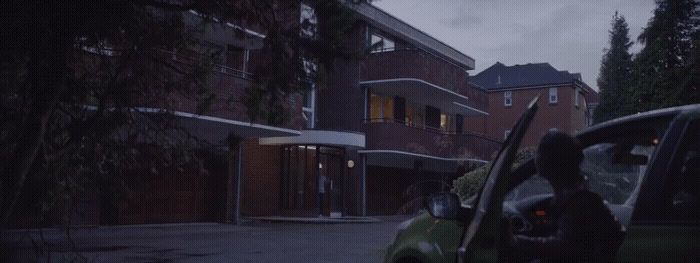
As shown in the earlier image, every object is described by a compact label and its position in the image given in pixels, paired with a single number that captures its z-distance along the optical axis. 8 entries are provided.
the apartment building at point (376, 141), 25.94
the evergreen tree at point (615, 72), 45.58
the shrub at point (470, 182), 12.89
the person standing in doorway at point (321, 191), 25.72
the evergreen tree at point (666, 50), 24.48
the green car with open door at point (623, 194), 2.96
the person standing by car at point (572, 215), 2.94
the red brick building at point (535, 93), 49.41
